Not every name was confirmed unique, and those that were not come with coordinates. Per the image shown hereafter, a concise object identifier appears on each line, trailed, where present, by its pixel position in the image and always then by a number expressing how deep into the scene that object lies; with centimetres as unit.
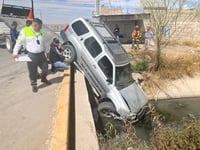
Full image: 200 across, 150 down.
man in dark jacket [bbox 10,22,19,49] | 772
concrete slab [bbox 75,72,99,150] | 262
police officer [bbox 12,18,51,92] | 397
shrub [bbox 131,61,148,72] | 980
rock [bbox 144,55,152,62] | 1047
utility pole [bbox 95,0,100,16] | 1363
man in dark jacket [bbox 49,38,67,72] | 565
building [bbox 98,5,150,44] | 1418
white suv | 613
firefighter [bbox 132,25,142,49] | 1166
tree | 1026
